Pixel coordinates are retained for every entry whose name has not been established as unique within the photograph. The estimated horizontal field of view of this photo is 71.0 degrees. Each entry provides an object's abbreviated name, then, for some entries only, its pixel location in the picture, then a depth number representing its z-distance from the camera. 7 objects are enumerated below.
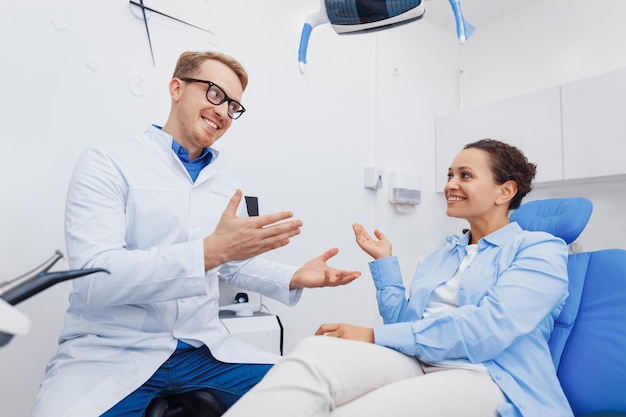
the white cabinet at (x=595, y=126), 2.33
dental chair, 1.07
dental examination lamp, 1.08
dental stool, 1.10
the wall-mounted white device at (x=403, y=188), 2.85
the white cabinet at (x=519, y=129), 2.62
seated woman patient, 0.87
